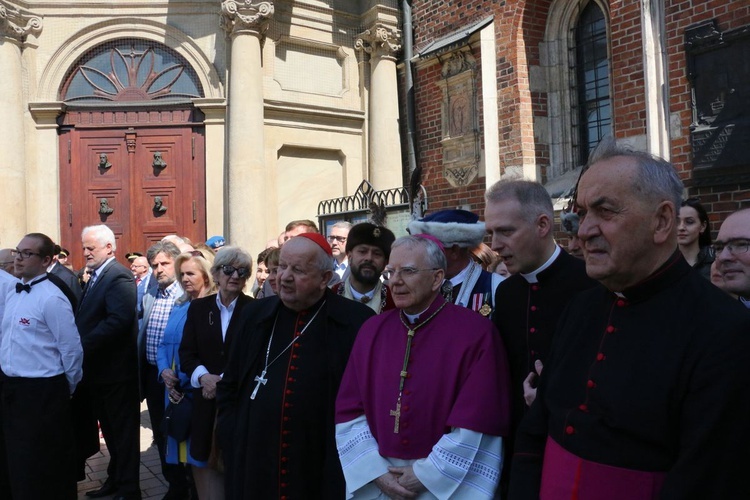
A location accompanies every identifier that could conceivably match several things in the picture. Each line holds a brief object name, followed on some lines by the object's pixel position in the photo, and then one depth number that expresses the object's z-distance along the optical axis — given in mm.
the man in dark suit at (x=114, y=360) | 5535
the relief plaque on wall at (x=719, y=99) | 6250
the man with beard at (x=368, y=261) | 4656
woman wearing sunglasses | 4352
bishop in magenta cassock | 2725
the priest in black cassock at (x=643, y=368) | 1688
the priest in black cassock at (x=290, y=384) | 3389
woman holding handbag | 4629
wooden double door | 11891
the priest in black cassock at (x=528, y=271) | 2863
